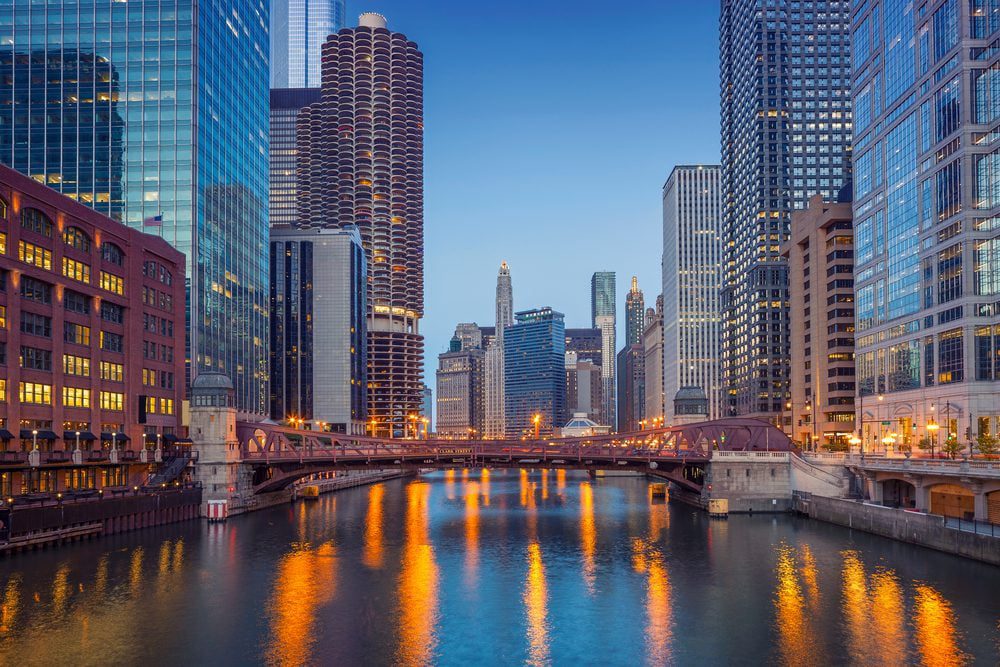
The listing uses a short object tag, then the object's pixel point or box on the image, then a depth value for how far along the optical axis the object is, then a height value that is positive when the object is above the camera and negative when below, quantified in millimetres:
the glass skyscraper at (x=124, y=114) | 143125 +45321
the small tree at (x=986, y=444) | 88562 -6590
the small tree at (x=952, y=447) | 90375 -7131
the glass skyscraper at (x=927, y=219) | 103750 +21414
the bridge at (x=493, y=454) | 104875 -8730
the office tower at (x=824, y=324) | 172500 +11677
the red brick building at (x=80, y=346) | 80938 +4450
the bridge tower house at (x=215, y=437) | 98688 -5856
